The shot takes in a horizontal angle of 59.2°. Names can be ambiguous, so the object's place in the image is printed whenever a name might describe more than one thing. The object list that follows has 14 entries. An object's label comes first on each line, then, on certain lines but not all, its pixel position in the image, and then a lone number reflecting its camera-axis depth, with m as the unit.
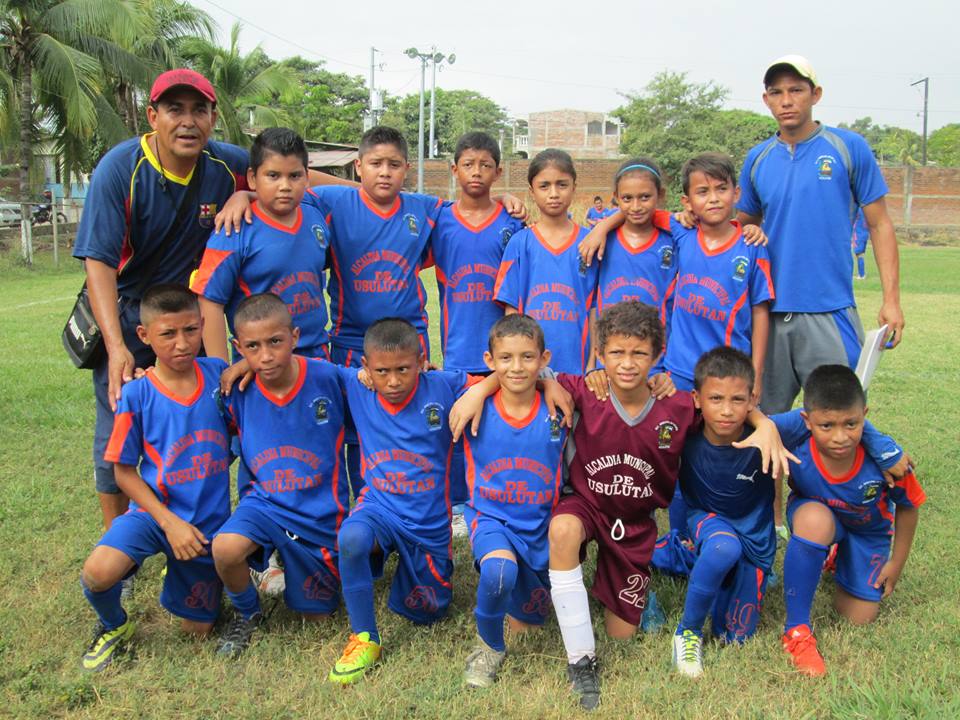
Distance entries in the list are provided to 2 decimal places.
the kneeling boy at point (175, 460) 3.36
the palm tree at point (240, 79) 27.70
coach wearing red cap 3.62
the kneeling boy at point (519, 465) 3.35
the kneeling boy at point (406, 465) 3.44
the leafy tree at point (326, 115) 46.56
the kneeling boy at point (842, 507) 3.24
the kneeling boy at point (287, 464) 3.40
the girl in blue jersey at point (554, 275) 4.05
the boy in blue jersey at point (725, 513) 3.23
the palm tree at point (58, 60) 18.14
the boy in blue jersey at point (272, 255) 3.72
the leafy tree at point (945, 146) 65.09
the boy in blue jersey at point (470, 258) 4.29
